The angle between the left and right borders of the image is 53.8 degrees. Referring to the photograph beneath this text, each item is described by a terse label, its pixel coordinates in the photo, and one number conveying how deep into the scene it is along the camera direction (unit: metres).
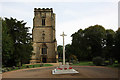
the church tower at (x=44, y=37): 44.19
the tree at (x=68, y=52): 52.77
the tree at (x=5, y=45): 22.00
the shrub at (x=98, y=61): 28.81
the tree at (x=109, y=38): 41.88
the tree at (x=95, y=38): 45.03
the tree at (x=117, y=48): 23.70
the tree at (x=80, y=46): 47.54
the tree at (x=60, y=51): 82.86
